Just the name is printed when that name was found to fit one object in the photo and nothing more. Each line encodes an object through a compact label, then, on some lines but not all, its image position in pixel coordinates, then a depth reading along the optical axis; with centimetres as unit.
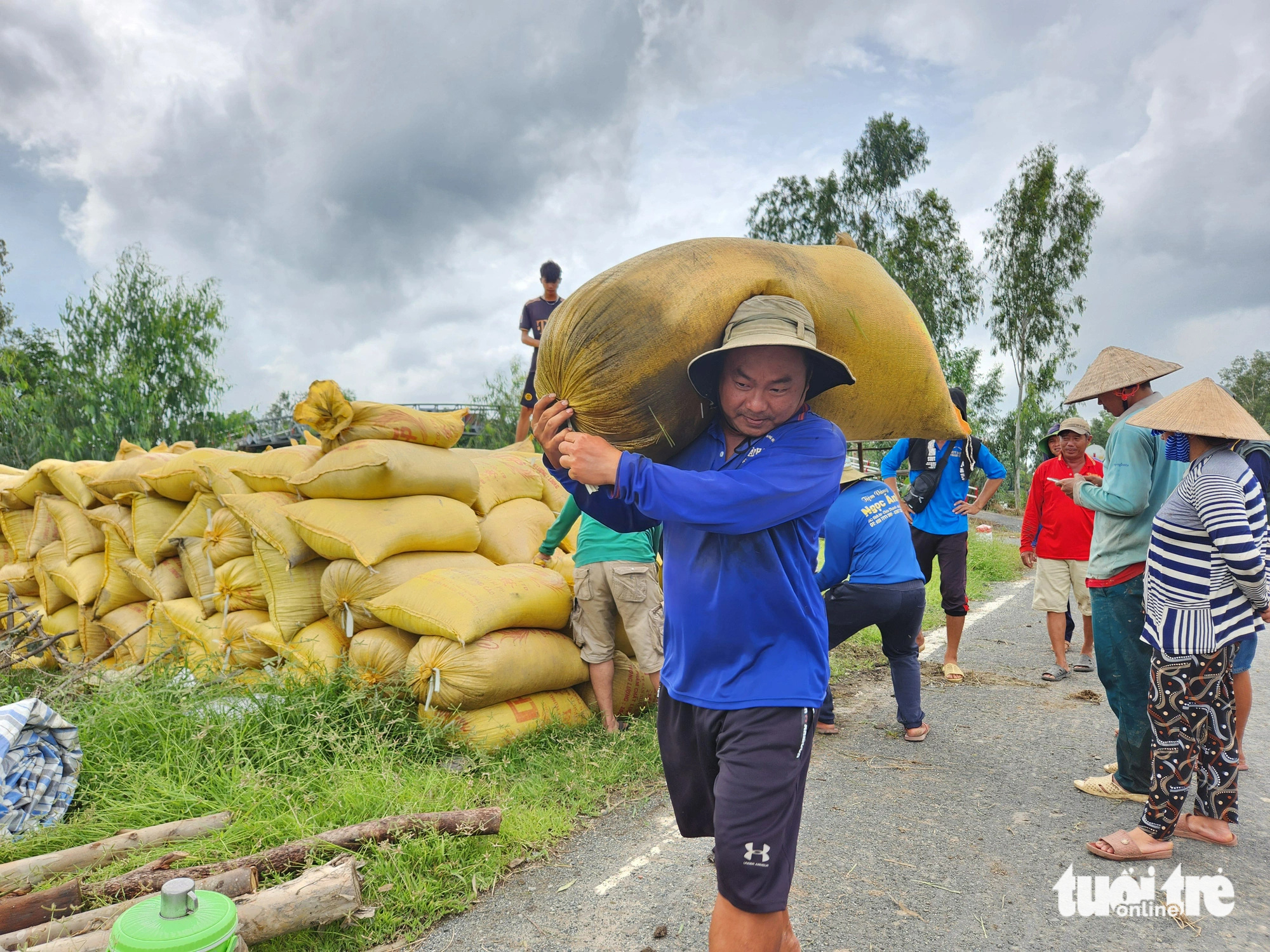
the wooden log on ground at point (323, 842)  239
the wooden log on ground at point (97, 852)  249
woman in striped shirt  274
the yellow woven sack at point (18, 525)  696
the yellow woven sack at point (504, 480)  529
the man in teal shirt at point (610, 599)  410
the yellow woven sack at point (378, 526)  414
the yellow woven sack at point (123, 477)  554
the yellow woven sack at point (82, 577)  605
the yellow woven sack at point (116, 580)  588
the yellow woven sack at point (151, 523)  546
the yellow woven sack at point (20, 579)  677
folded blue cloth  291
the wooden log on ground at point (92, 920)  216
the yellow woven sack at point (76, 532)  630
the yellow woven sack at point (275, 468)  477
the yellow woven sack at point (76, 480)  615
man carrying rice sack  169
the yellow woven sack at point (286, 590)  443
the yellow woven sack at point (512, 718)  369
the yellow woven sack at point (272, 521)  438
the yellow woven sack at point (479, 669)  365
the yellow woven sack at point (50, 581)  652
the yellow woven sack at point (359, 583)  407
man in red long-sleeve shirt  563
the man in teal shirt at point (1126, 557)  317
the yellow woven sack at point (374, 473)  433
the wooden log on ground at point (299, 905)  219
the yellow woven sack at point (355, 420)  450
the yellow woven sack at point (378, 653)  388
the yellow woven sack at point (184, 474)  507
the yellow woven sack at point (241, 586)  471
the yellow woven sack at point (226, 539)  483
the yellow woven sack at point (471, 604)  371
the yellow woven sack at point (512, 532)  488
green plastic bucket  173
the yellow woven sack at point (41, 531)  666
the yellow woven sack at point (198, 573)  506
